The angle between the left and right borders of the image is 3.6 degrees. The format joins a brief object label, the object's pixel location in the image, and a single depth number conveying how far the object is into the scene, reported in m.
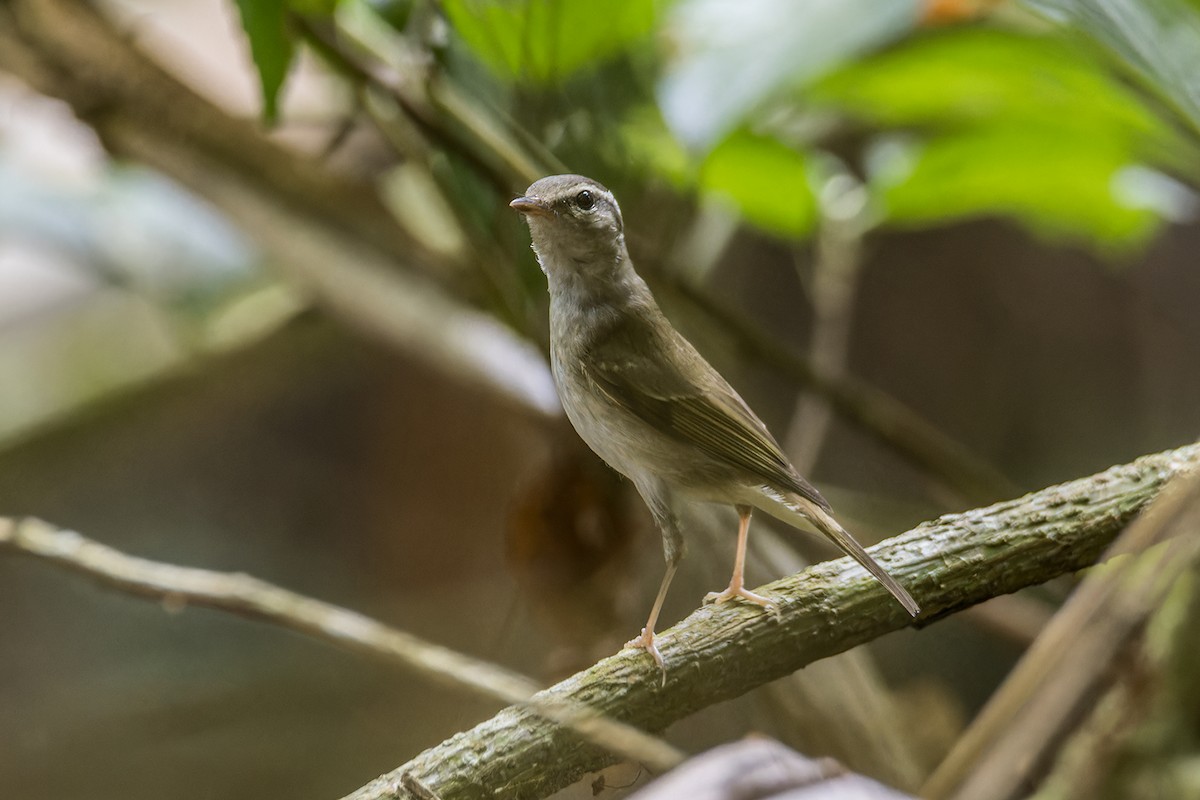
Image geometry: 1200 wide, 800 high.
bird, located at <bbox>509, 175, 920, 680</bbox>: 3.39
